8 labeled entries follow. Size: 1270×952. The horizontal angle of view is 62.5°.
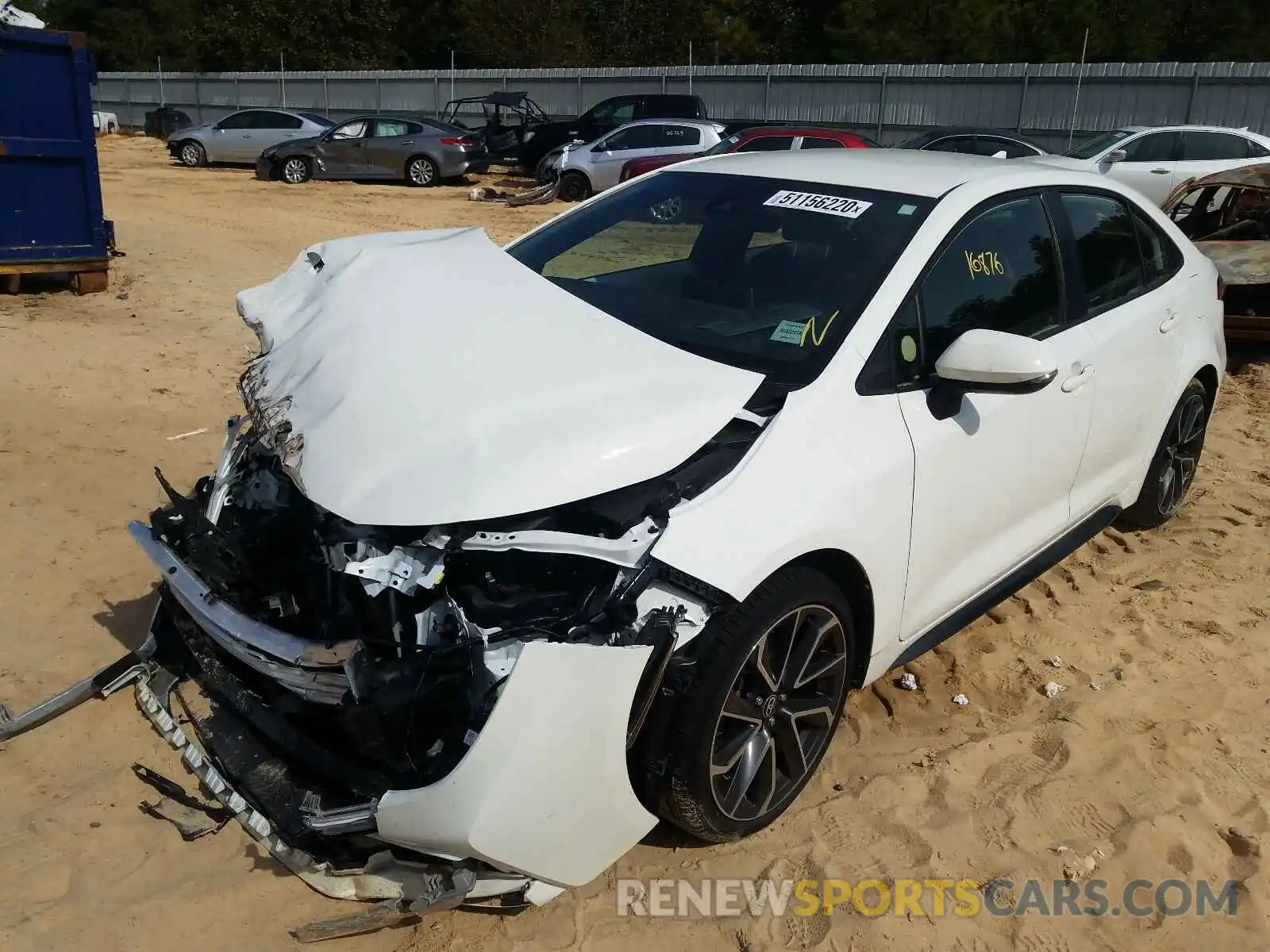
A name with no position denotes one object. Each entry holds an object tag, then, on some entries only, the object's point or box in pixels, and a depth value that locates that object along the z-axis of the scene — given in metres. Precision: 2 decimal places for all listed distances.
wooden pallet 8.90
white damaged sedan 2.46
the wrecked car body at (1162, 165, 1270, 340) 7.94
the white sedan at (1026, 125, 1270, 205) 14.43
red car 15.12
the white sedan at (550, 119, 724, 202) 17.92
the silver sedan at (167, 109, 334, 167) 22.66
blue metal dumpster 8.51
